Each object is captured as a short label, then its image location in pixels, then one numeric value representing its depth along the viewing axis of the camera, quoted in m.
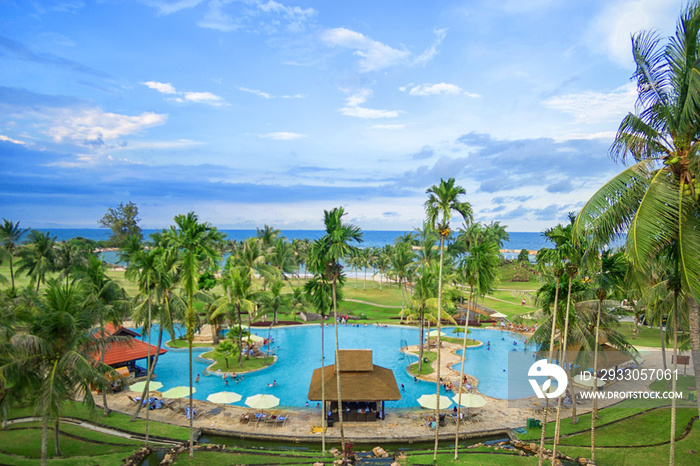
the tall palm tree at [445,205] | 19.61
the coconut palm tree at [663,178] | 9.35
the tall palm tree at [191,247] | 20.27
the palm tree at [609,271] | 18.53
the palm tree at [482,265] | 20.34
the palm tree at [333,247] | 21.17
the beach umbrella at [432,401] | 26.30
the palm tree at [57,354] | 16.16
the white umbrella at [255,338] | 43.55
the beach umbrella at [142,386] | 27.93
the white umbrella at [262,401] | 26.05
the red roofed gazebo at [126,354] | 33.03
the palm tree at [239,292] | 38.84
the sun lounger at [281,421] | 26.50
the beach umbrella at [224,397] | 26.31
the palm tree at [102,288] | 26.59
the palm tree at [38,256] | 42.50
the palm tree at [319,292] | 23.38
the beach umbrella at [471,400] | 26.08
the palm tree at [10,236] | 42.02
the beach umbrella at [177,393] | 26.81
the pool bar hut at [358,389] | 26.67
